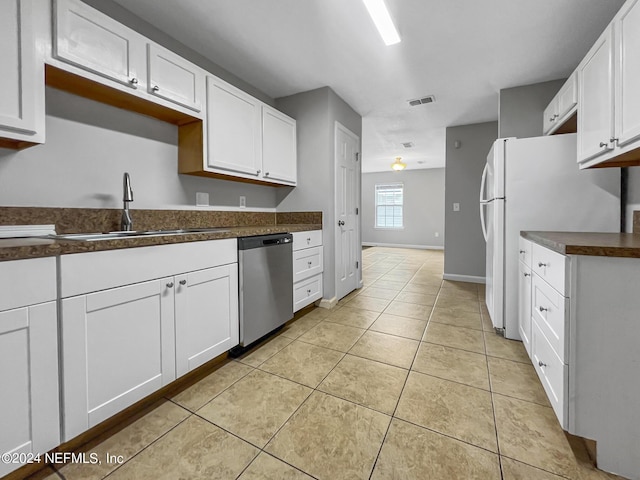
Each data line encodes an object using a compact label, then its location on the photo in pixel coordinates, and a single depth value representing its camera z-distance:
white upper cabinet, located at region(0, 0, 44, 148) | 1.18
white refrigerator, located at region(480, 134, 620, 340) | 1.98
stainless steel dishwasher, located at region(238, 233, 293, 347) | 1.97
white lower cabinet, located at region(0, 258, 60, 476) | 0.94
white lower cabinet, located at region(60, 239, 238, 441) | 1.12
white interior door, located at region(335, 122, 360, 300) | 3.15
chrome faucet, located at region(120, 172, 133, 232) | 1.80
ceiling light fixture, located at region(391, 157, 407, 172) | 6.01
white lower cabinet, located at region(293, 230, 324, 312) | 2.59
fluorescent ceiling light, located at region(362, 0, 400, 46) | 1.80
